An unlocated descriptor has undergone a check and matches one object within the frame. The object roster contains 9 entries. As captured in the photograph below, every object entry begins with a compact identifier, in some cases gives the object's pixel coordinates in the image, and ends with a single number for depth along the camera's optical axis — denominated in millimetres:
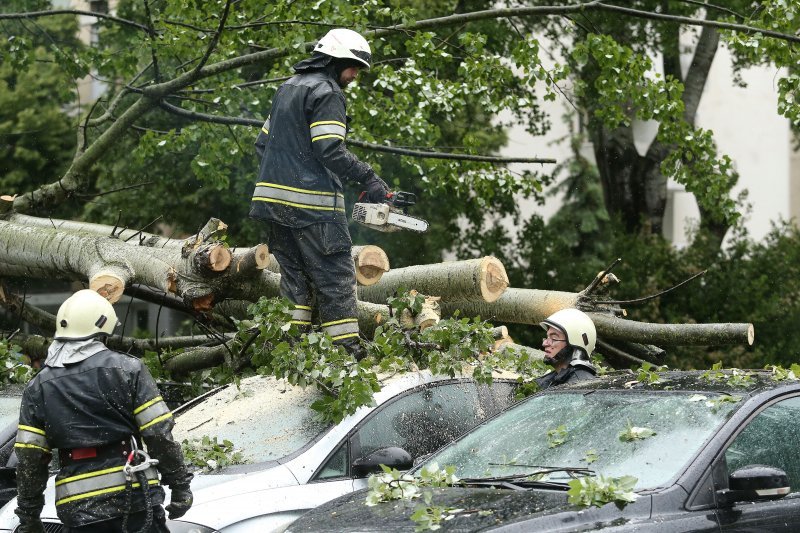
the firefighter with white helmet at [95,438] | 10609
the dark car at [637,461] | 9242
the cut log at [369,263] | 17016
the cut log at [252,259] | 16125
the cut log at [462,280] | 17687
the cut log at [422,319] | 15686
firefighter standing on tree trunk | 15047
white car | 11484
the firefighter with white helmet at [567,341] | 14969
